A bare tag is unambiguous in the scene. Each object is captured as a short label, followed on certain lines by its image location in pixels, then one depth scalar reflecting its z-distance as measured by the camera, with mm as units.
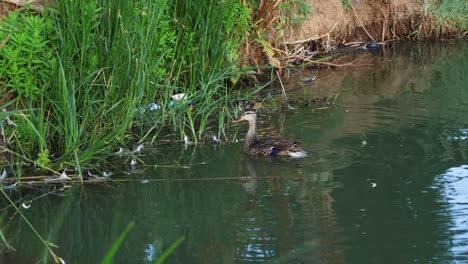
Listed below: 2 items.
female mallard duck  15664
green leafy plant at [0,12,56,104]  14977
